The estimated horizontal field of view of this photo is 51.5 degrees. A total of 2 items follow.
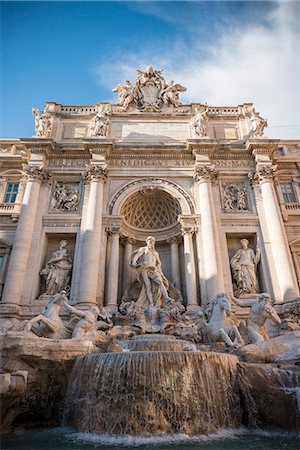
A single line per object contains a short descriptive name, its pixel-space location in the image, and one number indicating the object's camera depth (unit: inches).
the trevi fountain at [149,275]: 261.3
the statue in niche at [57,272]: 544.1
